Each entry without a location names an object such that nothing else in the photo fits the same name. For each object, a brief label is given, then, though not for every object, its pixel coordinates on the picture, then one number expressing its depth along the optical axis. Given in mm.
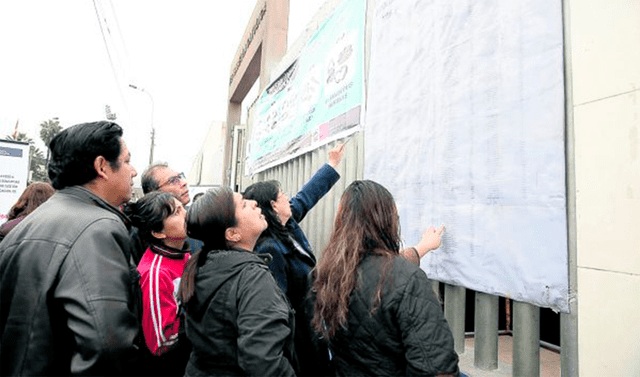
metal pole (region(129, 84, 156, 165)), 15308
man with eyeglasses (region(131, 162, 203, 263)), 2500
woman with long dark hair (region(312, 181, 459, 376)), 1134
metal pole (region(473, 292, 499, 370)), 1705
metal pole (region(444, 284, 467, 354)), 1928
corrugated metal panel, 2996
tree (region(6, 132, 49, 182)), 28273
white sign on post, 5363
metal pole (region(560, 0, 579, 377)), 1309
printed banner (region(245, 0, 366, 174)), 3006
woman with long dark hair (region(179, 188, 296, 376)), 1129
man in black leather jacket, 971
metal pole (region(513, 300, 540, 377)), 1499
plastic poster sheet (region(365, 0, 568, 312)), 1394
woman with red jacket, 1561
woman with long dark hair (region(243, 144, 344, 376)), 1739
